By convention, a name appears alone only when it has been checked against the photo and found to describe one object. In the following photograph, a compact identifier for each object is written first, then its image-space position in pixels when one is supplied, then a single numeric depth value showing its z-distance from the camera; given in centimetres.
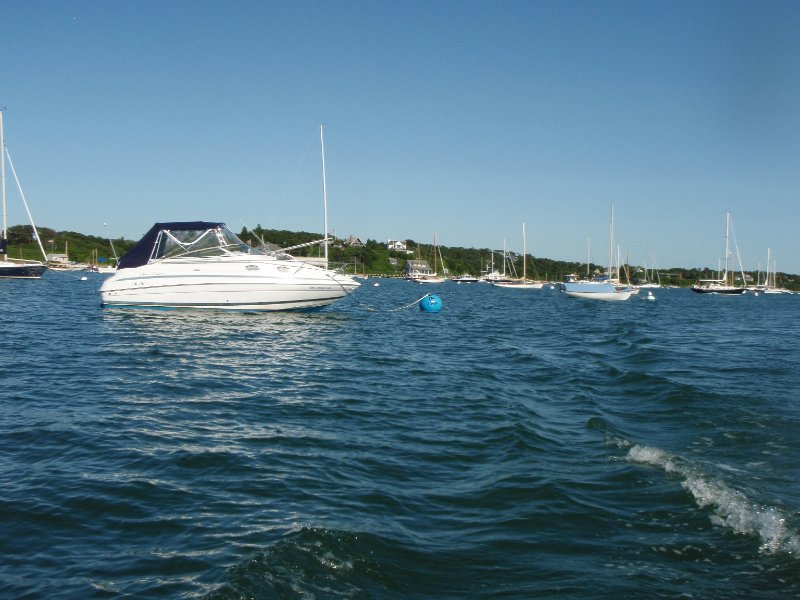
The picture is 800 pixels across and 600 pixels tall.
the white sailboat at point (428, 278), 13065
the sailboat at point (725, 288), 9969
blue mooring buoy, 3931
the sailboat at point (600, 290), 6688
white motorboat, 2675
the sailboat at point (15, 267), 5834
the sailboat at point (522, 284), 10988
